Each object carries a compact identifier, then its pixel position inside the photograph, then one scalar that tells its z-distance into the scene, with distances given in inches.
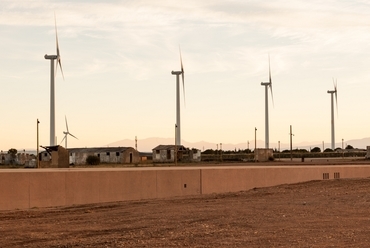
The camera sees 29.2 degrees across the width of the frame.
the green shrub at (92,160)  3597.4
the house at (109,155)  3885.3
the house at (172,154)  4018.2
